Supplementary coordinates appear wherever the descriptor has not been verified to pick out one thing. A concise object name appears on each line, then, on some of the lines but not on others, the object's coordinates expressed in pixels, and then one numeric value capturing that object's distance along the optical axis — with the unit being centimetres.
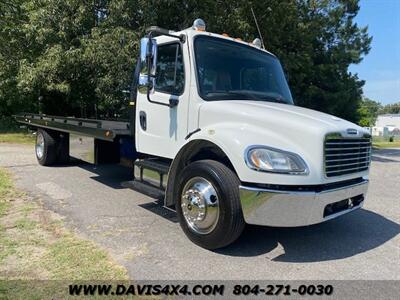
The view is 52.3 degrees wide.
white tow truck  416
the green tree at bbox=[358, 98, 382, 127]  13989
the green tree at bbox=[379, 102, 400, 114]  15238
